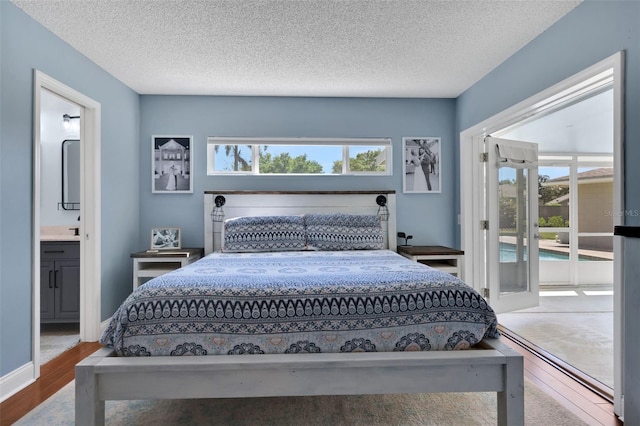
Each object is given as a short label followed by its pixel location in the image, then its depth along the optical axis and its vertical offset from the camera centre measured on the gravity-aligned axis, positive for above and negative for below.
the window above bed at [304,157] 4.08 +0.68
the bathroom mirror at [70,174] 3.94 +0.46
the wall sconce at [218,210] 3.86 +0.06
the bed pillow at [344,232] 3.43 -0.17
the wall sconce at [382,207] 3.96 +0.09
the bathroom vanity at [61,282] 3.31 -0.62
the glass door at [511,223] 3.71 -0.09
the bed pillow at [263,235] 3.37 -0.19
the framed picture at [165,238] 3.76 -0.24
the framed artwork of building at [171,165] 3.99 +0.56
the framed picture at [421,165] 4.13 +0.58
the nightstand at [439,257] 3.48 -0.41
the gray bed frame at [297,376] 1.64 -0.75
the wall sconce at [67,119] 3.85 +1.04
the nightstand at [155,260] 3.39 -0.43
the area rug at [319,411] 1.90 -1.10
